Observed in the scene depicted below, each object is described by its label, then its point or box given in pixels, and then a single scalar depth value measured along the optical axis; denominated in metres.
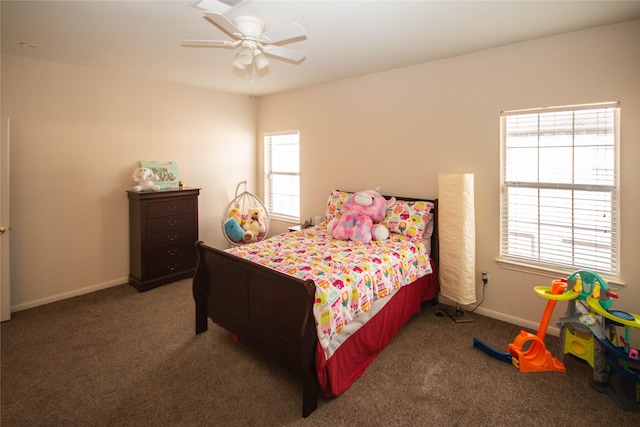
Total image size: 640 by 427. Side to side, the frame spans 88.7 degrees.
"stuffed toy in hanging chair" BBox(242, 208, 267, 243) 4.41
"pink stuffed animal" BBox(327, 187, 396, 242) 3.21
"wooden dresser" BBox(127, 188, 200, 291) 3.82
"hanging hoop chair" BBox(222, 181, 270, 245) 4.30
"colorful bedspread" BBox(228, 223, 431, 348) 2.07
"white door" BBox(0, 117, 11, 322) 3.03
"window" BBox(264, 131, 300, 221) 4.96
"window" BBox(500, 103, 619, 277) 2.58
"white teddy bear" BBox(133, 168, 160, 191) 3.90
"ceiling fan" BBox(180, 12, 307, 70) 1.98
